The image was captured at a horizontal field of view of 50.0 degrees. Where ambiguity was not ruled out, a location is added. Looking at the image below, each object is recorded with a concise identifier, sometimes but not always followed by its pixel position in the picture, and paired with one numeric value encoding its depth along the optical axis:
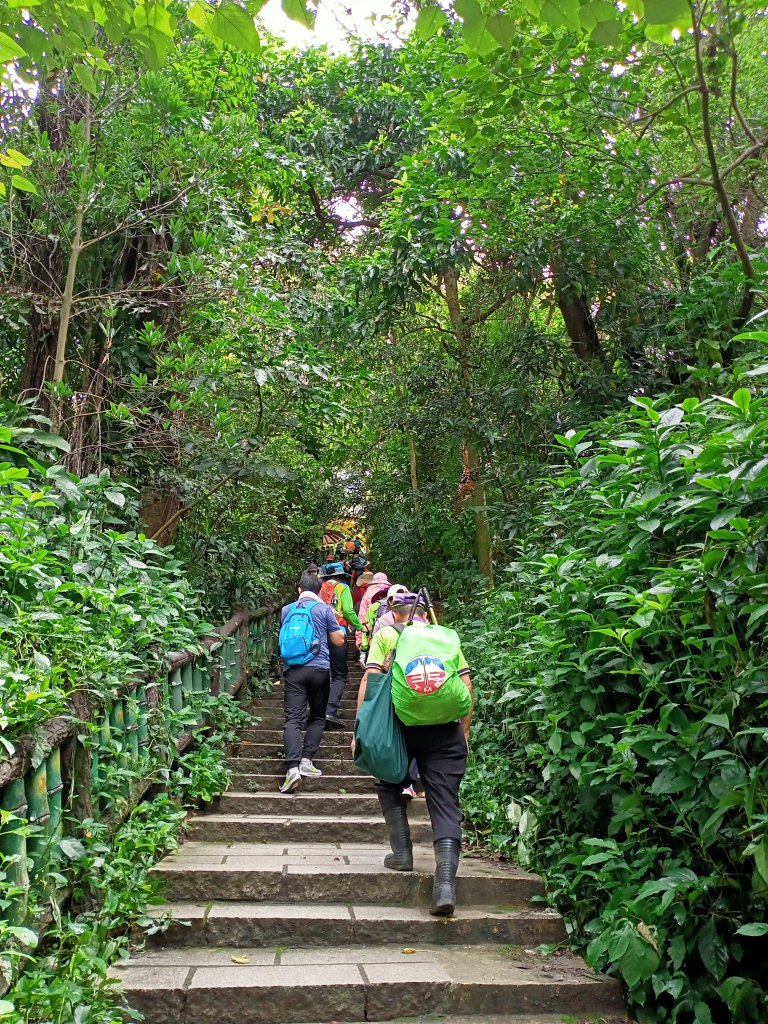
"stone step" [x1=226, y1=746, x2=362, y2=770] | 6.30
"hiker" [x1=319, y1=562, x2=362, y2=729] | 7.91
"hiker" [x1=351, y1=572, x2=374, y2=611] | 11.29
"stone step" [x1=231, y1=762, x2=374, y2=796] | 6.01
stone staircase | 3.30
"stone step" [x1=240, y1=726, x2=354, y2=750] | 7.25
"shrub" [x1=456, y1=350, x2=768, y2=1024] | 3.11
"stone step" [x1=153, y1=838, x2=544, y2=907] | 4.14
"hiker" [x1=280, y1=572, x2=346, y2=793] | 6.27
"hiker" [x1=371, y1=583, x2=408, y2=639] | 5.14
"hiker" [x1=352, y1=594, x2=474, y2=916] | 4.06
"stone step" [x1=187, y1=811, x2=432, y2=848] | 5.01
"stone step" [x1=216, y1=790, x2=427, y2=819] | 5.69
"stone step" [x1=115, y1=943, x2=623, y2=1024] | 3.22
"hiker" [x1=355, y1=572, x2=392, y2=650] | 8.19
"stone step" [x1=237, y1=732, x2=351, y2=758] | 6.82
